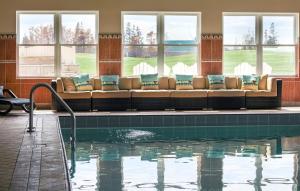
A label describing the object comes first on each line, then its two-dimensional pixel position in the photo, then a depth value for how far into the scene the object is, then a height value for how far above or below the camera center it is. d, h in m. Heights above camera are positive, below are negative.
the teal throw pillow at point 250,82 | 12.83 -0.18
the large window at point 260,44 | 13.74 +0.73
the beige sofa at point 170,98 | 12.12 -0.53
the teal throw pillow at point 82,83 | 12.46 -0.21
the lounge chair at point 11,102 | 10.88 -0.55
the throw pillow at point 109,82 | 12.54 -0.20
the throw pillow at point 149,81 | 12.73 -0.16
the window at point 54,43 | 13.16 +0.71
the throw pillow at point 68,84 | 12.36 -0.23
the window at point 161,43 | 13.45 +0.73
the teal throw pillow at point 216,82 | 12.82 -0.18
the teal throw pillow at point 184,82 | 12.77 -0.18
